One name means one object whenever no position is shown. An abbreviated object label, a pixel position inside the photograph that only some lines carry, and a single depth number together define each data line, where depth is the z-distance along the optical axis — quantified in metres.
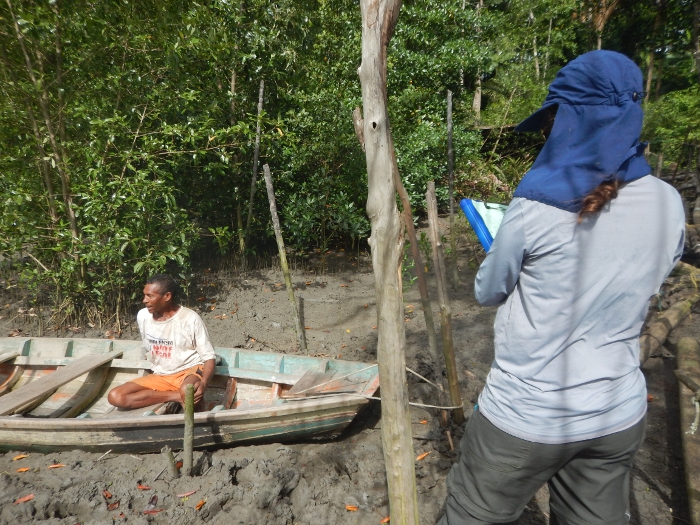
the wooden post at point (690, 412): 2.59
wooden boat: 3.56
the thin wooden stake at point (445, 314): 3.27
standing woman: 1.34
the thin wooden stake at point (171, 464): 3.27
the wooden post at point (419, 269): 2.70
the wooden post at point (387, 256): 1.56
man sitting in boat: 3.94
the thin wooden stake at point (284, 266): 5.33
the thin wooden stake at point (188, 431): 3.06
